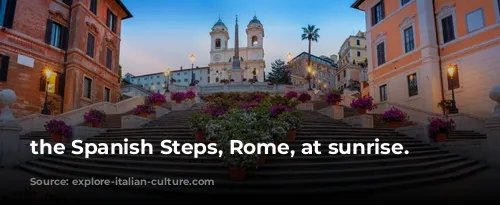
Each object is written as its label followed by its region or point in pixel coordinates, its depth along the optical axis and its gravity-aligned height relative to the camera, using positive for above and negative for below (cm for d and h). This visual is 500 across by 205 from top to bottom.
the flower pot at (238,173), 624 -84
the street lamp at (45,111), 1382 +135
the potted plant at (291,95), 2188 +333
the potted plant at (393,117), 1268 +86
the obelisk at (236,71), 4028 +982
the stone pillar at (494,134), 918 +4
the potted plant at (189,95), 2169 +331
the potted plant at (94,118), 1241 +88
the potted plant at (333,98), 1622 +226
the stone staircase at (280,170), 602 -91
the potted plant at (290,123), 927 +45
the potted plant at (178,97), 2066 +303
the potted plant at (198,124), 958 +44
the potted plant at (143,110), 1441 +141
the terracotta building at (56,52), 1689 +609
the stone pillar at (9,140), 903 -9
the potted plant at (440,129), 1058 +25
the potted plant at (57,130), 1040 +27
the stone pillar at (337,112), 1555 +137
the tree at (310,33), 5516 +2102
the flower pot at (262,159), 698 -58
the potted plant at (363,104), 1362 +158
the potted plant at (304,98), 2000 +282
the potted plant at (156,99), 1764 +245
